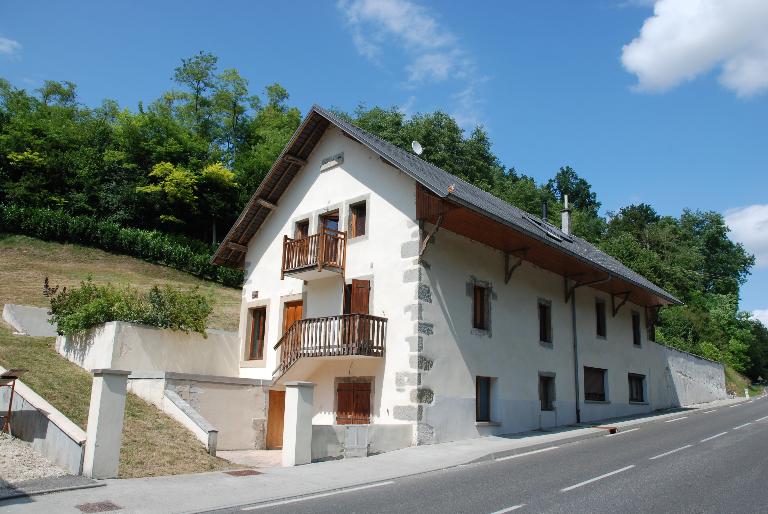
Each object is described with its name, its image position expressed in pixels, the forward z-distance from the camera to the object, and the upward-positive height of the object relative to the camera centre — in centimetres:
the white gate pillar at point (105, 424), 973 -83
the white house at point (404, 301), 1555 +231
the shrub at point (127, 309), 1719 +183
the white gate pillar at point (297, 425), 1205 -93
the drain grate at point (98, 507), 800 -175
